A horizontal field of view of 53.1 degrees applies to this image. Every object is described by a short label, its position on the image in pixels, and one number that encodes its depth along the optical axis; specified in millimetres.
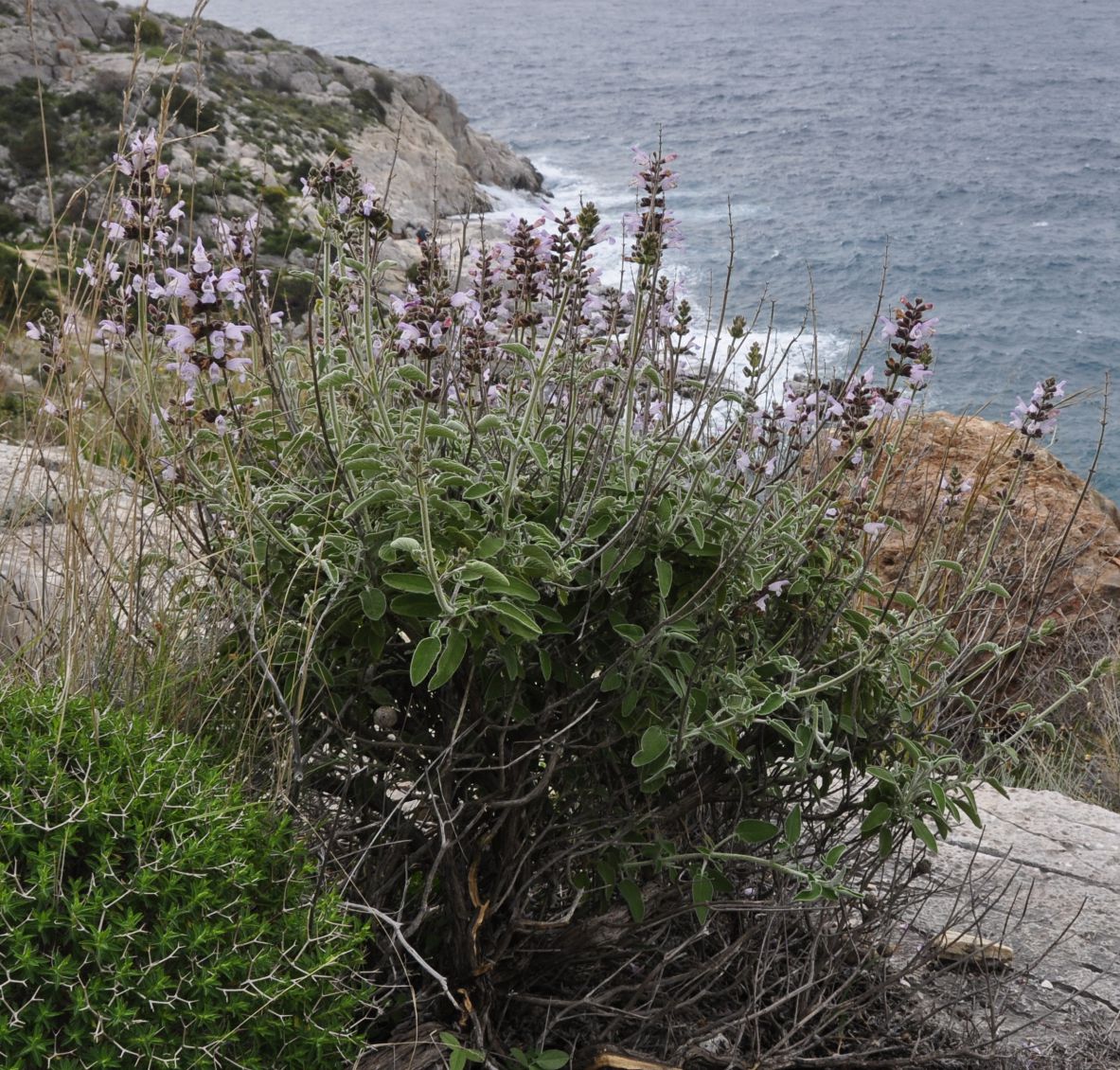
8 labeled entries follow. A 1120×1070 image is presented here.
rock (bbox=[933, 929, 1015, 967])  2873
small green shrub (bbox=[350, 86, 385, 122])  30359
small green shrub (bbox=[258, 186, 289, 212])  17625
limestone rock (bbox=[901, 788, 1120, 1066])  2945
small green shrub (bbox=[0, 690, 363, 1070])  1589
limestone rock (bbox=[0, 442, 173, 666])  2625
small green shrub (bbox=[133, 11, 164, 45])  25828
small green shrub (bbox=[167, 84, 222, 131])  21938
